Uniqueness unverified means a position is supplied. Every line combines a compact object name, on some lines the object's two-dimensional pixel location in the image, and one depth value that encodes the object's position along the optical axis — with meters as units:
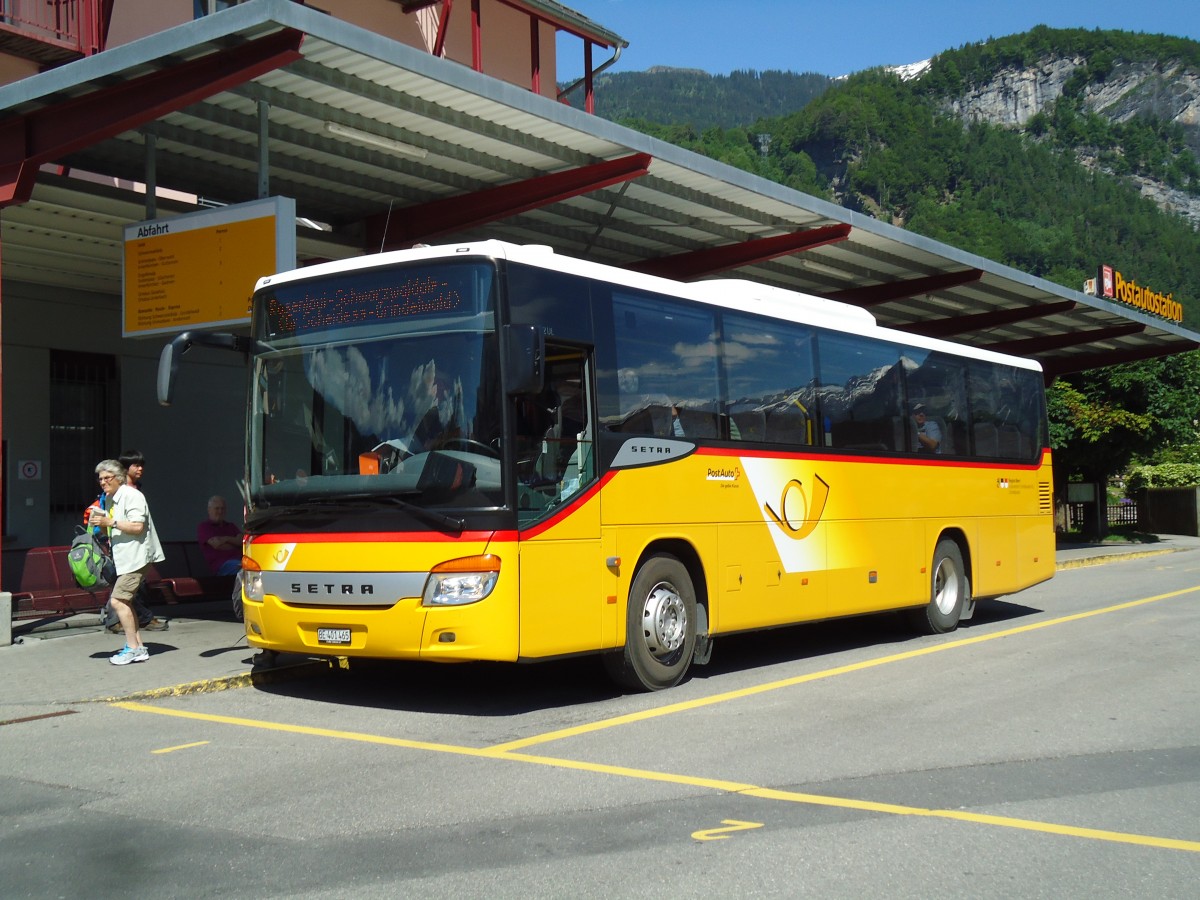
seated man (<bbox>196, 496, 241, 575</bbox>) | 15.39
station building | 11.86
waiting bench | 14.41
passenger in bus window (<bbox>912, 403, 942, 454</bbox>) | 13.91
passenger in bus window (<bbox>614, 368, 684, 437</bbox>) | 9.65
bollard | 12.36
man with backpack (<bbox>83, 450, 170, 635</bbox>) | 12.37
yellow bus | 8.52
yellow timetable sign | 12.25
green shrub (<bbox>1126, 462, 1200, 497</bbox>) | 41.66
